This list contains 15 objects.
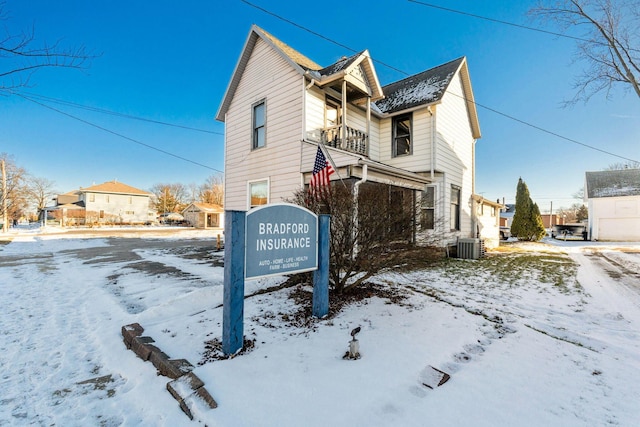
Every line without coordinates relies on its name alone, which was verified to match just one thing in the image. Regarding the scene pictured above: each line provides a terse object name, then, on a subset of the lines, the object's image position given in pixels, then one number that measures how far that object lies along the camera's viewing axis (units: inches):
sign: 119.1
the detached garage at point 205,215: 1476.4
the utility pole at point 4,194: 999.4
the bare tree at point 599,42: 362.9
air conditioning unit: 395.9
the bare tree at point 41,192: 1837.5
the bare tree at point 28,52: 151.6
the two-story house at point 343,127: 347.6
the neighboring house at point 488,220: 513.7
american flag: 224.2
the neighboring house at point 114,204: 1627.7
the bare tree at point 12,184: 1027.9
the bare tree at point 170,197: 2459.4
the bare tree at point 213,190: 2314.2
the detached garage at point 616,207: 869.2
